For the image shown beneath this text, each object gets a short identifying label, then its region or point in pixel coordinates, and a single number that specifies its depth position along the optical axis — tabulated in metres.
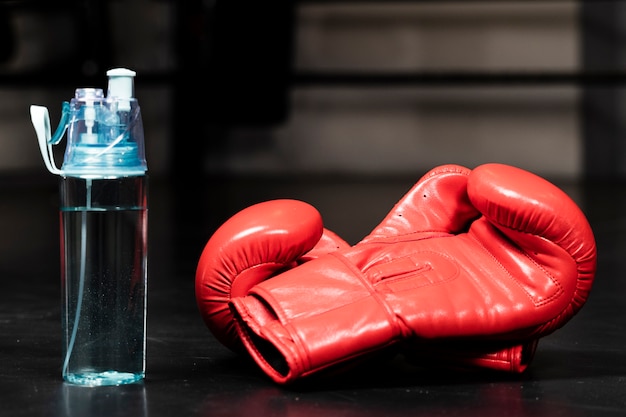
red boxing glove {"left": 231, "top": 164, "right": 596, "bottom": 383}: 1.46
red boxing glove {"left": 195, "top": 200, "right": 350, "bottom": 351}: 1.51
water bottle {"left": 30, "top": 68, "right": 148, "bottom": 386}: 1.45
